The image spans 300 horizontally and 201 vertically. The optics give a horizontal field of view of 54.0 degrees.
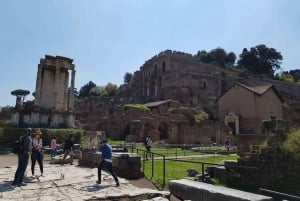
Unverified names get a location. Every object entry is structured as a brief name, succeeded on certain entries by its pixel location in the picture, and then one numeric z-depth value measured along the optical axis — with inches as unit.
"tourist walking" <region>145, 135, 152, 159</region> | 805.8
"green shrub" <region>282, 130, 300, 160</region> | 350.1
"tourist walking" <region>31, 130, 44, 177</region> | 408.7
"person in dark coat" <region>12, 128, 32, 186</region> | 350.3
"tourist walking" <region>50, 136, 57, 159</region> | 682.2
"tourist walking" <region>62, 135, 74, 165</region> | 569.0
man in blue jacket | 349.7
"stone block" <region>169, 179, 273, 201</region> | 225.8
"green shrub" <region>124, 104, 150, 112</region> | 1854.2
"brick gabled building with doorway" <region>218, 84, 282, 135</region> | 1646.2
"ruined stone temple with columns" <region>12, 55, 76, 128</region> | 999.0
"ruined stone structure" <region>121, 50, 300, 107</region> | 2649.4
